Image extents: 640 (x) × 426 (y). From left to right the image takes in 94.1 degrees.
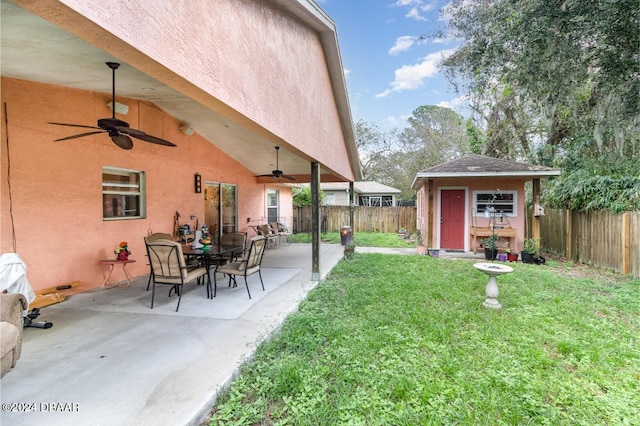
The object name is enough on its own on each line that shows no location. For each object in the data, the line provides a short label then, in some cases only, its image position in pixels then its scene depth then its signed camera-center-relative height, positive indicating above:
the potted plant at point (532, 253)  8.06 -1.17
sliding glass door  8.18 +0.09
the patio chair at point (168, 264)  4.04 -0.73
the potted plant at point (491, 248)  8.49 -1.08
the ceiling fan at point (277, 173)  7.75 +0.99
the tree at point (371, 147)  25.98 +5.68
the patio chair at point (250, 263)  4.77 -0.87
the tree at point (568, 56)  5.01 +2.97
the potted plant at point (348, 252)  8.57 -1.19
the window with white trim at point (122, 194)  5.26 +0.33
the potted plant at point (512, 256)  8.45 -1.31
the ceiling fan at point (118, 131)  3.67 +1.04
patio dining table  4.79 -0.67
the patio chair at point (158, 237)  5.47 -0.47
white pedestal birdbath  4.54 -1.18
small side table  5.00 -0.97
